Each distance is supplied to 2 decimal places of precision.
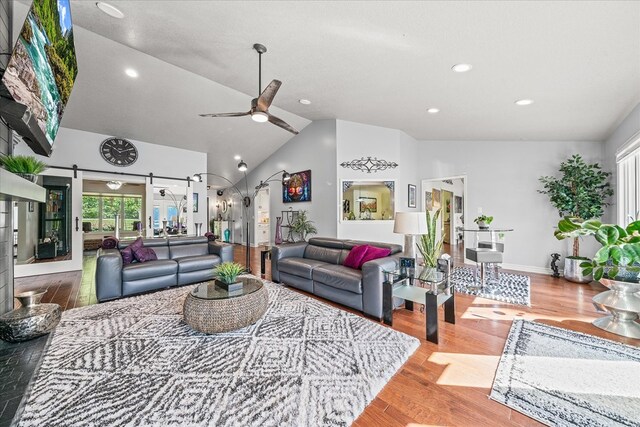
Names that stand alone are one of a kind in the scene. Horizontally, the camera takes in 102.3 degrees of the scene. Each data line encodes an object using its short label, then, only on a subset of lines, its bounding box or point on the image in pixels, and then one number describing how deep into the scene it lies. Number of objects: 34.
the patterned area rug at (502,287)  3.51
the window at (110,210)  8.17
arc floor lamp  5.11
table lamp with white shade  2.88
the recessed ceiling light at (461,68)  2.76
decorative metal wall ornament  5.48
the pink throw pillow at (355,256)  3.41
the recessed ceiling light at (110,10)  2.69
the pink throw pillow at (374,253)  3.29
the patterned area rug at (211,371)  1.52
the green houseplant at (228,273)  2.60
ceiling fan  2.94
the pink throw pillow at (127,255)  3.74
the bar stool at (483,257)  3.89
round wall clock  5.57
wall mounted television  1.44
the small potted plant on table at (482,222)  4.40
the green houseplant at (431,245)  2.88
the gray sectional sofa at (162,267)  3.39
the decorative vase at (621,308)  2.50
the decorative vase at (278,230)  6.86
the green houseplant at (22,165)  2.03
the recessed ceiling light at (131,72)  4.04
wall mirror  5.54
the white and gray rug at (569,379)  1.54
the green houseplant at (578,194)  4.30
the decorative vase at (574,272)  4.17
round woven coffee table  2.33
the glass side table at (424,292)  2.38
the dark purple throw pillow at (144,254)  3.86
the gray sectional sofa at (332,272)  2.85
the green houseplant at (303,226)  6.10
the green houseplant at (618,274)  2.43
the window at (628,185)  3.64
